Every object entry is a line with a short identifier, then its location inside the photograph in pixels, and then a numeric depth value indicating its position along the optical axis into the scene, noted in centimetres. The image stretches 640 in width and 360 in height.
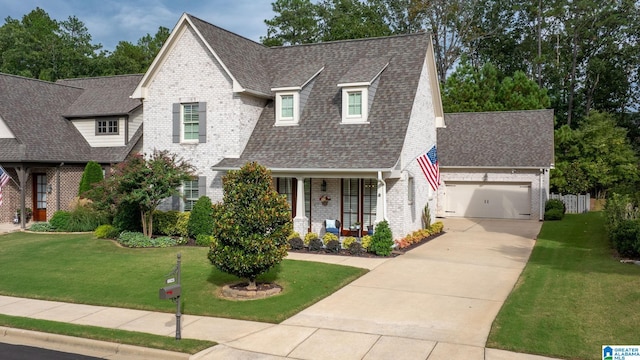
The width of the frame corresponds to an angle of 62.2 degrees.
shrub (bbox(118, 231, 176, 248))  1862
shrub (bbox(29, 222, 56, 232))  2277
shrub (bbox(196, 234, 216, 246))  1862
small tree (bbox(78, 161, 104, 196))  2412
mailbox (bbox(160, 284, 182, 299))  879
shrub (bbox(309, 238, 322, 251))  1761
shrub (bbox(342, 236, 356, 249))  1736
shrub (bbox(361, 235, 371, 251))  1711
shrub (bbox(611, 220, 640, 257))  1490
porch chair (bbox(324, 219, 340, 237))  1891
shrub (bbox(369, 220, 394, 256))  1669
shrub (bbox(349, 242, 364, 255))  1707
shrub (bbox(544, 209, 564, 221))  2700
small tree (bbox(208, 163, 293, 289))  1130
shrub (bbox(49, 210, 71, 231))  2278
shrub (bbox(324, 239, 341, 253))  1739
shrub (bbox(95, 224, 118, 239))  2045
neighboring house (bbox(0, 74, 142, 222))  2483
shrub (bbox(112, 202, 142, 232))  2067
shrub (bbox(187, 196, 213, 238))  1925
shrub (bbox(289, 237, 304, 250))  1797
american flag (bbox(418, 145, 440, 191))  2002
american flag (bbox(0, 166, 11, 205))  2286
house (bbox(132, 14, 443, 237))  1867
